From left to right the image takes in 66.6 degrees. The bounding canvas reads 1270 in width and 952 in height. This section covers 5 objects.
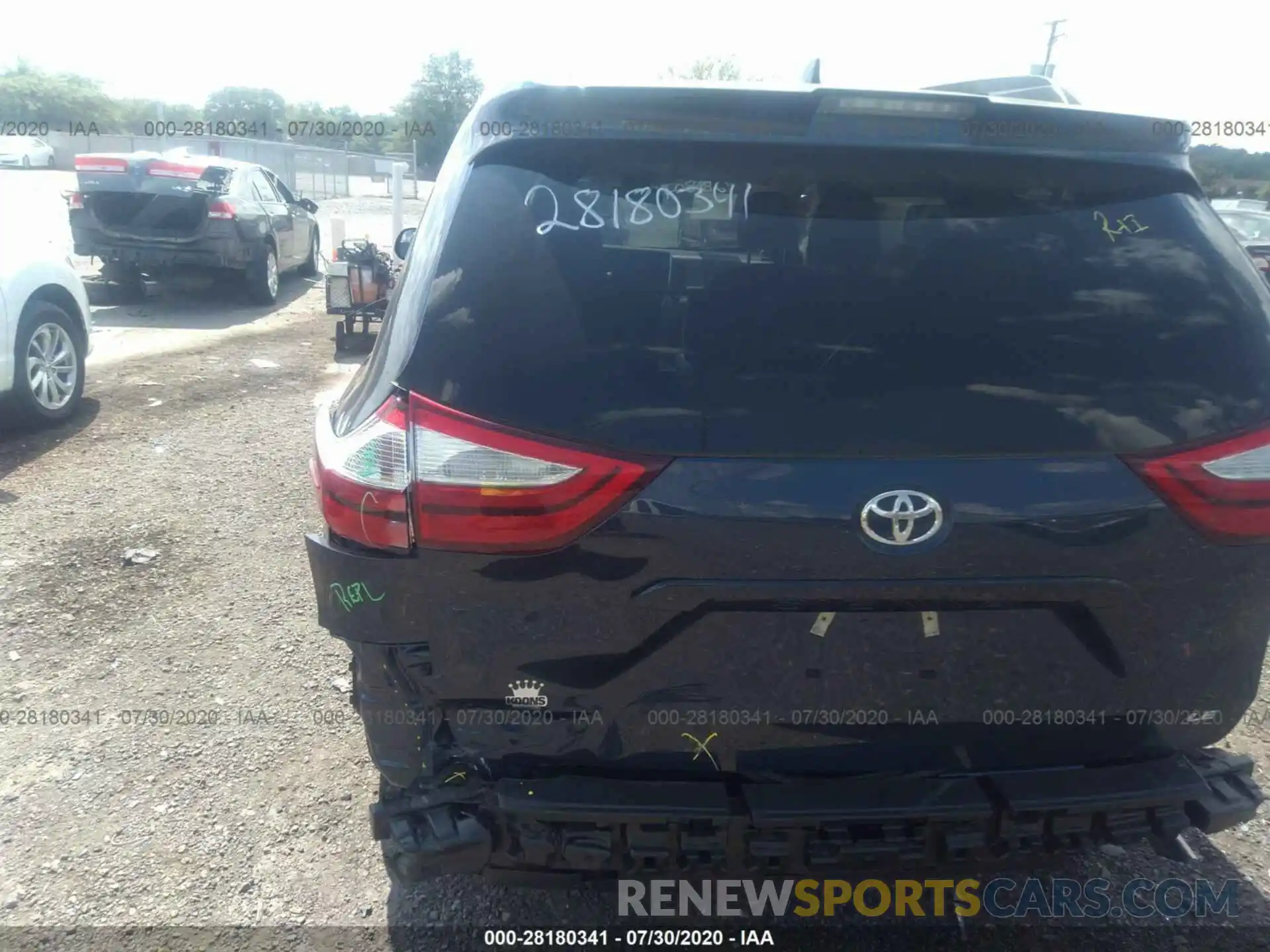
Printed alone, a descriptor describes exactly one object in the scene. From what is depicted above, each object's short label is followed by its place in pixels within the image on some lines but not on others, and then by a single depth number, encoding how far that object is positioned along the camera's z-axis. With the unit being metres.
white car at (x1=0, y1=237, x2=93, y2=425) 6.09
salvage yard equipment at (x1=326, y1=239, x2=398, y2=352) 9.65
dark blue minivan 1.80
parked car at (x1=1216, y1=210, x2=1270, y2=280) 12.23
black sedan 11.35
